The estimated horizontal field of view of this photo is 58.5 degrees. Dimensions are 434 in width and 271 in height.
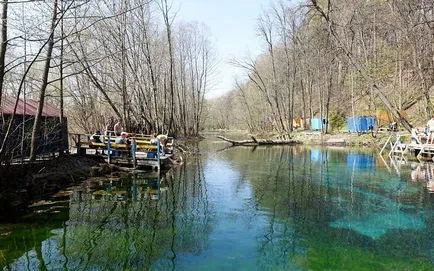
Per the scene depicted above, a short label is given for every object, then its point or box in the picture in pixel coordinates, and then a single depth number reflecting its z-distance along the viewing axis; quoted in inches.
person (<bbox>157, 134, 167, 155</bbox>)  741.7
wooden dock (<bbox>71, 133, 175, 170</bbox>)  694.1
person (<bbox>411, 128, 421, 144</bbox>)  826.2
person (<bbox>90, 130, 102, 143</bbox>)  713.2
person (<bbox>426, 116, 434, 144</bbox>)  775.1
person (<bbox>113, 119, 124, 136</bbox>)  747.4
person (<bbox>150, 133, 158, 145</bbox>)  714.3
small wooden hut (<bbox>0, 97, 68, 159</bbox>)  535.2
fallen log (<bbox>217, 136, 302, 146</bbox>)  1420.6
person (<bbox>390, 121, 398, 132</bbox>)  1194.0
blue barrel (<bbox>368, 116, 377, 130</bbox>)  1315.2
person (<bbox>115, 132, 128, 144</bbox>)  698.8
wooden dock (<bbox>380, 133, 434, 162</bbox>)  808.3
